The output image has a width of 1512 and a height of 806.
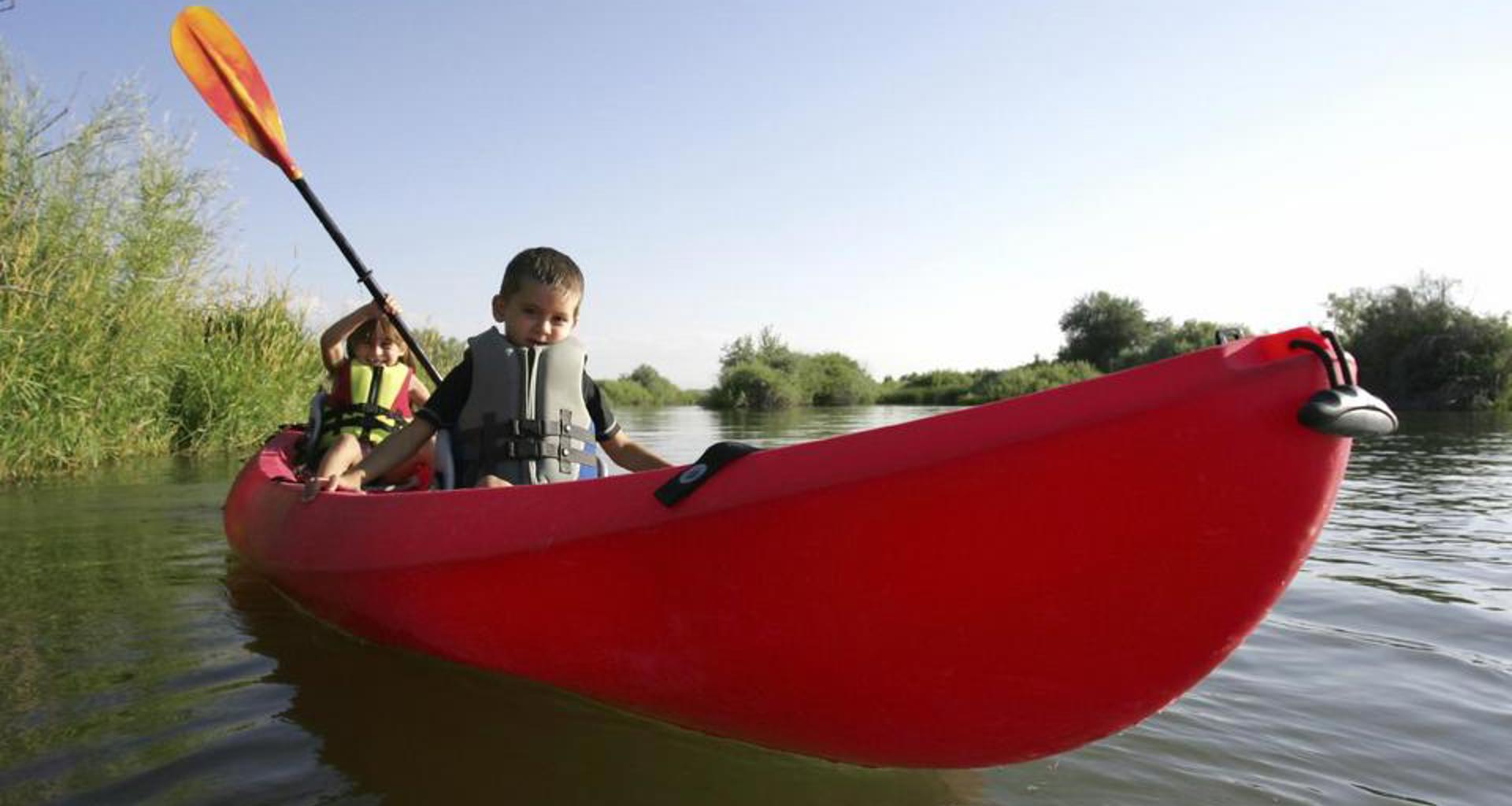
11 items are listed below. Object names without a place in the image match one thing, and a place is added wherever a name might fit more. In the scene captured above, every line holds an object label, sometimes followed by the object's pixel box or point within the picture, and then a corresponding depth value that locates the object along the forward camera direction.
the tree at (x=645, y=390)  33.69
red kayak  1.43
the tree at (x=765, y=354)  35.69
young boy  2.91
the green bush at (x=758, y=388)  32.22
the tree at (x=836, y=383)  35.12
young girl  4.47
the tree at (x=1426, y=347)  23.09
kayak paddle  4.89
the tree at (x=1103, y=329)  39.38
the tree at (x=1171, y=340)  33.75
